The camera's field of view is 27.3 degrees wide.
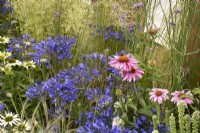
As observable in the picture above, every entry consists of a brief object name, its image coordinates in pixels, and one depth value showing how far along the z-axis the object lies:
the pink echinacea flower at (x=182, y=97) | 2.19
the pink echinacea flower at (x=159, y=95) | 2.18
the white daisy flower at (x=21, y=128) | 2.29
